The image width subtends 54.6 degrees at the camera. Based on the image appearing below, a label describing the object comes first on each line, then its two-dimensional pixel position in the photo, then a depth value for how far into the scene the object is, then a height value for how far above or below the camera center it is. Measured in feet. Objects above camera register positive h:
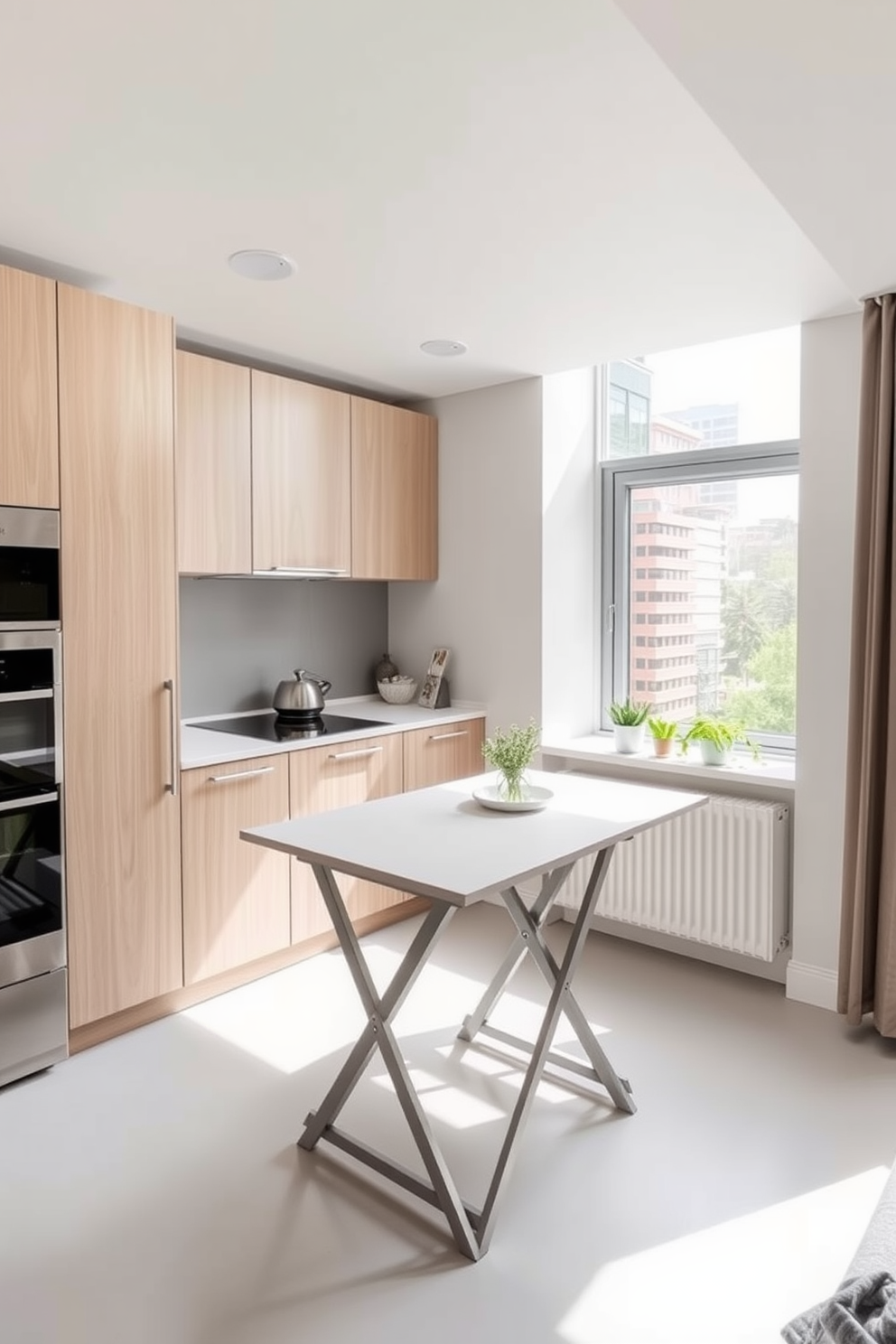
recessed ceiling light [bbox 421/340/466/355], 11.11 +3.50
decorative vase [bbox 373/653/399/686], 14.42 -0.89
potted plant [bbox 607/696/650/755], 12.06 -1.52
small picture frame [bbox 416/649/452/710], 13.64 -1.06
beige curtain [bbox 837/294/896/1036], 8.92 -1.06
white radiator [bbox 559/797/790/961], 10.48 -3.30
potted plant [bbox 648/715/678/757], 11.69 -1.55
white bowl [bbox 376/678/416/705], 13.99 -1.20
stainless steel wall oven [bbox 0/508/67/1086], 8.09 -1.75
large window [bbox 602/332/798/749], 11.40 +0.79
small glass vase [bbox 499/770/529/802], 7.83 -1.57
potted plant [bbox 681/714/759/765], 11.14 -1.54
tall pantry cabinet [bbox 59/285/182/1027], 8.58 -0.37
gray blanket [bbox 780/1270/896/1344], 2.89 -2.42
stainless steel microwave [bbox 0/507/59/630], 8.02 +0.44
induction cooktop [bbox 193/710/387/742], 11.23 -1.50
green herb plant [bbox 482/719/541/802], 7.79 -1.26
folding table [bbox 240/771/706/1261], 6.09 -1.73
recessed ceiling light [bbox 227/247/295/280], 8.34 +3.47
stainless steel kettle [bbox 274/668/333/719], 11.89 -1.12
